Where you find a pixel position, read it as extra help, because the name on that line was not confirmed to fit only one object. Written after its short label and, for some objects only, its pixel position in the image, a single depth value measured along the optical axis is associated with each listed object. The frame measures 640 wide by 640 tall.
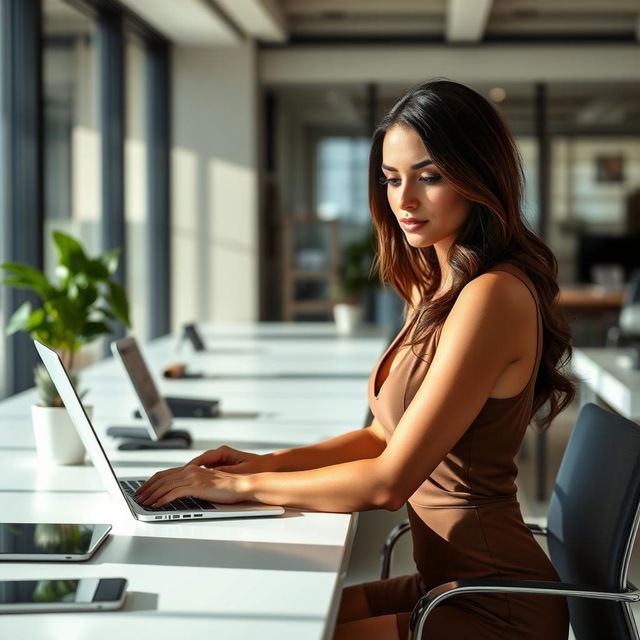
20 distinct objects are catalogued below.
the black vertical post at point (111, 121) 5.84
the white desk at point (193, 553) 1.12
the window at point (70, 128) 4.83
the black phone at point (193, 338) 4.33
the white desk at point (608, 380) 3.17
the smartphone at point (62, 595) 1.14
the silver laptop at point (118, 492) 1.52
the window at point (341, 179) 7.95
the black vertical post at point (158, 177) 7.12
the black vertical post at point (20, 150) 4.26
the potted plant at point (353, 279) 5.59
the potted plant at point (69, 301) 2.30
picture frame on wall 8.85
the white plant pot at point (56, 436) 2.00
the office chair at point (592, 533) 1.41
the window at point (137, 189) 6.71
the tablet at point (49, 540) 1.34
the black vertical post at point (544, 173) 7.81
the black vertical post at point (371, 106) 7.62
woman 1.46
